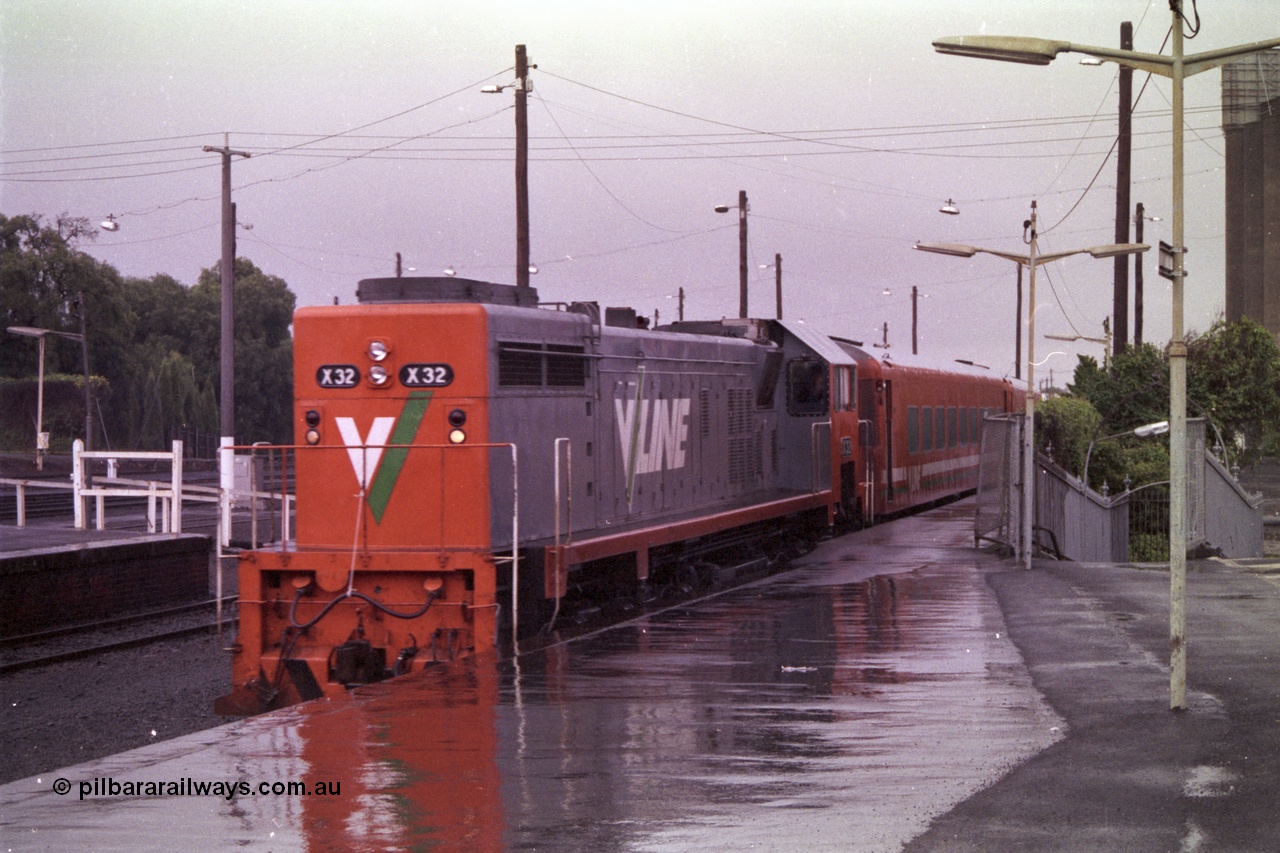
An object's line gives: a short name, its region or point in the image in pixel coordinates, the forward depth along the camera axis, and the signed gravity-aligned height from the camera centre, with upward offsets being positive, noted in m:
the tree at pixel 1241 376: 42.00 +1.80
